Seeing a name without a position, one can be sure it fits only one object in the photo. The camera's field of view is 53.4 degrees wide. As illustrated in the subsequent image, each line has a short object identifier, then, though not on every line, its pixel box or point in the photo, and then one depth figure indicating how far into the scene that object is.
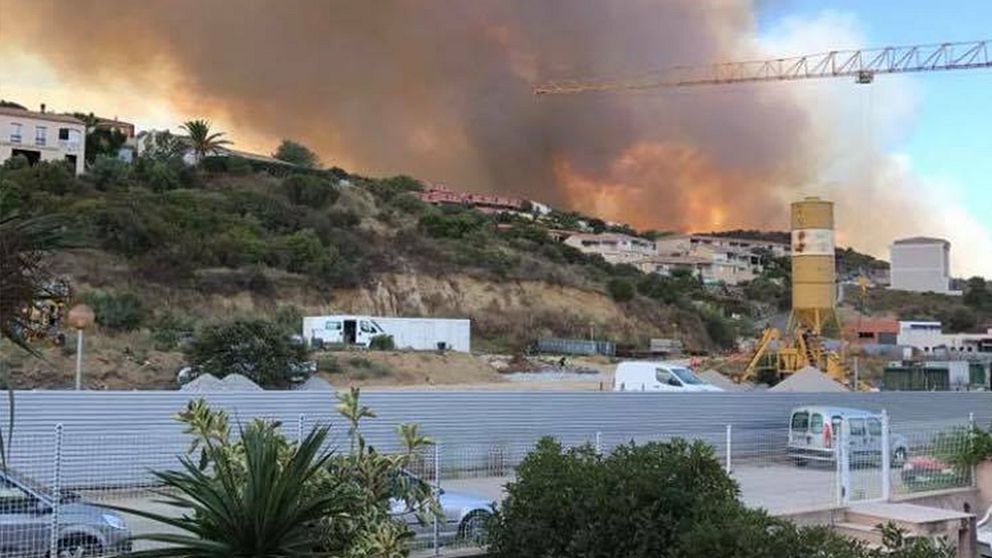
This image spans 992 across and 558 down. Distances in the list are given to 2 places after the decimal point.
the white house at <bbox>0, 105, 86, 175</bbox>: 97.88
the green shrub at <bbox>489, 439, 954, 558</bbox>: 7.41
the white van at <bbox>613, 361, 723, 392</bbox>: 33.03
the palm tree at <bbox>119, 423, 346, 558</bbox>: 6.72
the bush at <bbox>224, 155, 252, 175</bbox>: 99.56
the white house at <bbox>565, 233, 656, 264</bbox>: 170.35
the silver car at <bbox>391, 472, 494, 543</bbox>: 9.01
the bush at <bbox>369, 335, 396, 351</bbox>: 58.53
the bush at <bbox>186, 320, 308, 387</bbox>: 38.66
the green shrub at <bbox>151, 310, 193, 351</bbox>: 48.91
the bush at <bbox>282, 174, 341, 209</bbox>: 93.69
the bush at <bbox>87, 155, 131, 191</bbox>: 82.31
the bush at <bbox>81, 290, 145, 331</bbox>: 54.28
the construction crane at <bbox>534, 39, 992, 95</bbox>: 105.81
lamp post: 22.42
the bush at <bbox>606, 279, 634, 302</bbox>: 90.56
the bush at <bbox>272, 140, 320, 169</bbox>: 130.25
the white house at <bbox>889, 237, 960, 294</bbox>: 189.50
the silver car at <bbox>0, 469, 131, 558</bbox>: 9.00
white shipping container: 58.78
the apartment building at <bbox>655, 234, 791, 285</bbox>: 185.44
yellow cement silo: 46.41
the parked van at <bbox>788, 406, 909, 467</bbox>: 14.75
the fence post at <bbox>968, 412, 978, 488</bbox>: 16.19
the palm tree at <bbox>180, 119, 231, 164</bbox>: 109.31
